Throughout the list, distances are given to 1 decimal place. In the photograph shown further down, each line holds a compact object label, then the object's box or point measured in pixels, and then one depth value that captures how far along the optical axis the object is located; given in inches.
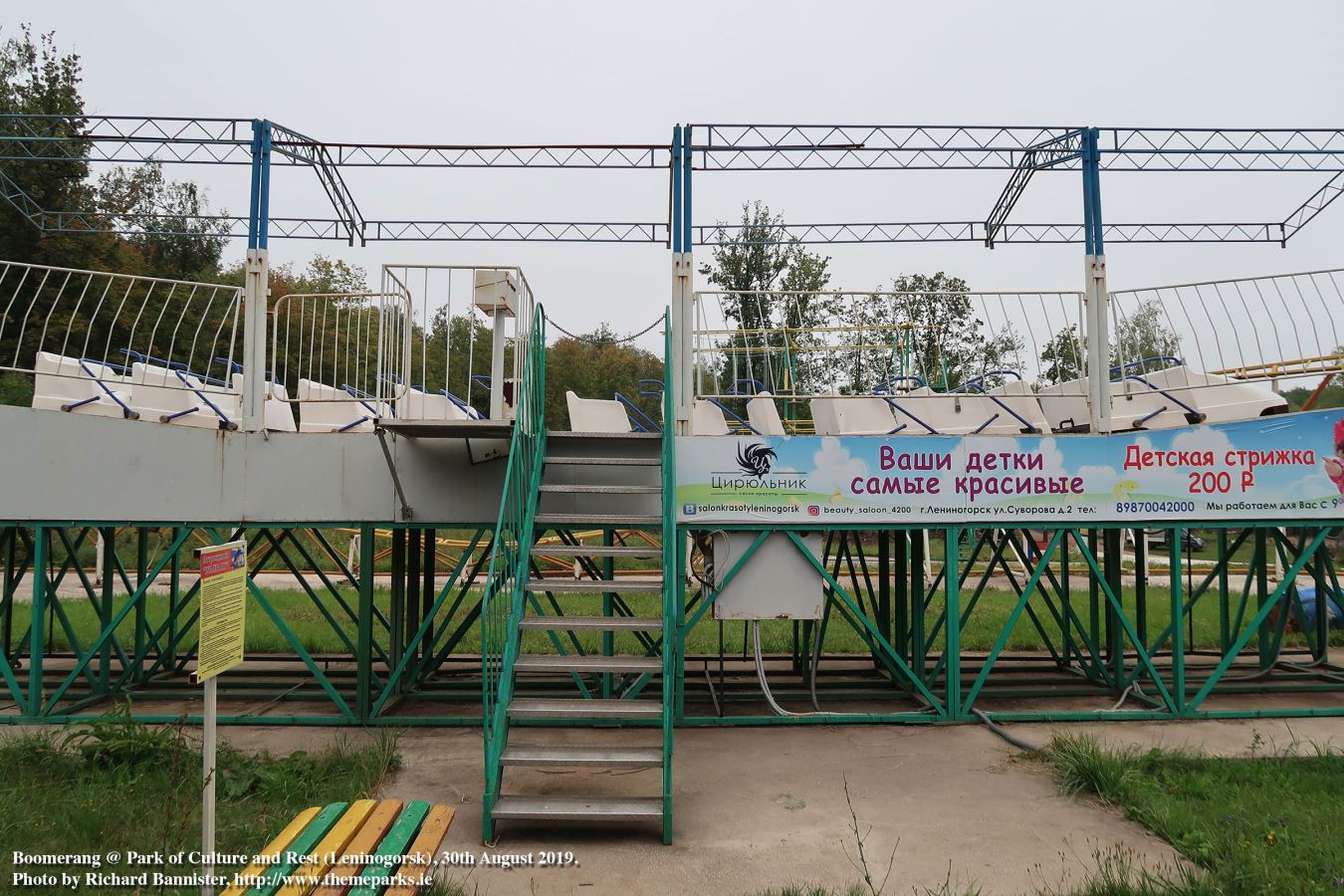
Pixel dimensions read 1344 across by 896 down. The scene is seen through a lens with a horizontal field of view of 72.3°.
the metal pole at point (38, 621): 311.4
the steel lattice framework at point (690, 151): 323.3
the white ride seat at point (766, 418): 326.6
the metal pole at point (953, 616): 322.0
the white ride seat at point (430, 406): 314.8
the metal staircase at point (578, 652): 218.7
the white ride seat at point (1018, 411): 355.3
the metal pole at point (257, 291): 309.4
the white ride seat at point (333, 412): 326.6
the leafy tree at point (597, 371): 1035.3
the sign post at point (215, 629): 158.7
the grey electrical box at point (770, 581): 316.8
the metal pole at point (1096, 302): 330.0
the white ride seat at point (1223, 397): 330.3
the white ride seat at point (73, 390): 308.5
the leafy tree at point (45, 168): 1129.4
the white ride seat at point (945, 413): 342.6
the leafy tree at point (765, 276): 548.1
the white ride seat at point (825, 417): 329.7
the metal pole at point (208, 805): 157.3
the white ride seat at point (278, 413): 333.2
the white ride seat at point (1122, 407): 338.3
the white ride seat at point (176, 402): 313.6
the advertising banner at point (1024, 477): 318.3
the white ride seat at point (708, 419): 335.0
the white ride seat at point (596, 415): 337.1
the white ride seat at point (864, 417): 333.1
